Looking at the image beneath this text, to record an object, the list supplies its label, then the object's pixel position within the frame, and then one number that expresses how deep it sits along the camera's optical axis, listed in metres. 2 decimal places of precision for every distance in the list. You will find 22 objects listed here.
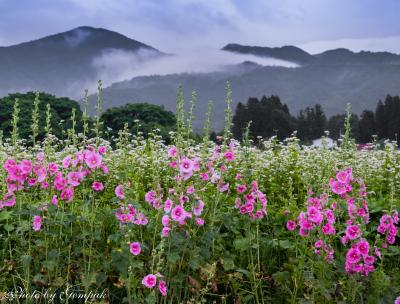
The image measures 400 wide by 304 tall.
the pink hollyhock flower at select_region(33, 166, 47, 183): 4.12
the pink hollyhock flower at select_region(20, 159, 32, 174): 4.09
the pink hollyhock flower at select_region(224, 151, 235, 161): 4.44
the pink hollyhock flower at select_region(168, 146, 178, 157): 4.24
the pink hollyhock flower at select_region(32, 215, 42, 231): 4.17
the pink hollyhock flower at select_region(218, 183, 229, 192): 4.25
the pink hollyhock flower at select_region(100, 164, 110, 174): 4.15
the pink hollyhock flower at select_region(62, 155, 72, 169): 4.13
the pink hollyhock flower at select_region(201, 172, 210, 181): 4.33
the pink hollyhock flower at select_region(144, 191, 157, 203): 4.15
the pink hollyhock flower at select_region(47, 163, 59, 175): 4.22
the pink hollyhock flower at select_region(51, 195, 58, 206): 4.20
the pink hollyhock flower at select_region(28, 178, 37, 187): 4.15
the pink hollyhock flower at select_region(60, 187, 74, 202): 4.21
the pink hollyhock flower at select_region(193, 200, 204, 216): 3.96
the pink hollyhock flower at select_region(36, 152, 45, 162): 4.36
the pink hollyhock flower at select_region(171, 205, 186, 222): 3.67
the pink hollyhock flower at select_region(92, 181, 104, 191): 4.07
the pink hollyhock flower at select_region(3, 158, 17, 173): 4.08
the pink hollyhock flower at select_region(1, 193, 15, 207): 4.31
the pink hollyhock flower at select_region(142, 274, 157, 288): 3.26
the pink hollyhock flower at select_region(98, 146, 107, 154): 4.28
